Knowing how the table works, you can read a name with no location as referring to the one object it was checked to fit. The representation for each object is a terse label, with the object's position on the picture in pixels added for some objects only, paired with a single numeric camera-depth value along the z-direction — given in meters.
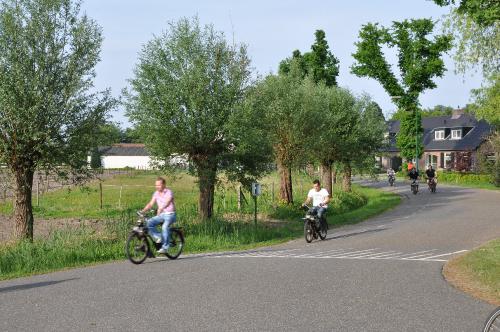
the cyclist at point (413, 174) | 39.00
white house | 119.25
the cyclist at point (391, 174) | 50.62
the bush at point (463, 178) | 52.19
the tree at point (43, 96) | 15.69
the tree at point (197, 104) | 20.00
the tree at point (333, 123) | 33.12
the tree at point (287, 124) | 28.58
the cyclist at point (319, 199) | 17.61
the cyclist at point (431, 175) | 40.09
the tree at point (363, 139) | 37.22
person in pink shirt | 12.73
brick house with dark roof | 70.81
